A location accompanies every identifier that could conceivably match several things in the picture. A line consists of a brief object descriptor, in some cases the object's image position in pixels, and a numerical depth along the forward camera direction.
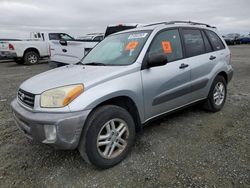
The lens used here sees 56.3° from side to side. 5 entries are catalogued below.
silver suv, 2.52
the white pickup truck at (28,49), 12.86
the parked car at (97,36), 14.10
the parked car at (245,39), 34.33
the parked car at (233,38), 33.62
